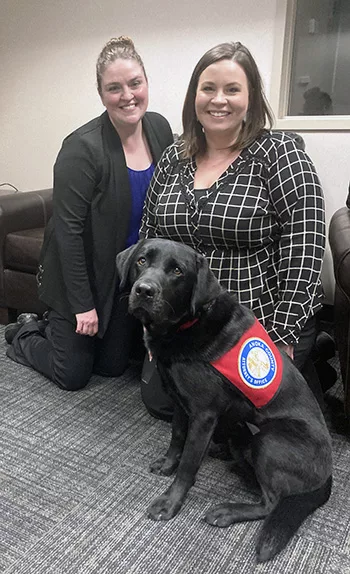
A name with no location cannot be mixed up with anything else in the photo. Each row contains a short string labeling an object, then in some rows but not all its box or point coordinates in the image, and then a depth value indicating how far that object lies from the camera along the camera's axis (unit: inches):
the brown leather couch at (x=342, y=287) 59.0
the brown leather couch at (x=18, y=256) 96.7
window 97.0
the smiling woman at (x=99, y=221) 69.8
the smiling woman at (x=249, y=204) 60.7
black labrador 50.7
